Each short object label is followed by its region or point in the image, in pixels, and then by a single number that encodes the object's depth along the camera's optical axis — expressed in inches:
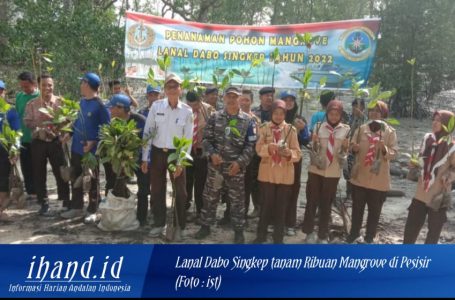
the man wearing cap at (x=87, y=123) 173.5
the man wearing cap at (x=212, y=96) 195.8
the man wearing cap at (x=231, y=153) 157.2
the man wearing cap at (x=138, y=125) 171.2
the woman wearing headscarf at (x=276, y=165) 152.6
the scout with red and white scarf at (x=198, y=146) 182.9
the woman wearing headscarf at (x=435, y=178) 140.0
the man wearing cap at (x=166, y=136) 160.9
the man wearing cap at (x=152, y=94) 202.4
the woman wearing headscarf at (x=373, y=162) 152.9
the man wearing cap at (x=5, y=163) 174.9
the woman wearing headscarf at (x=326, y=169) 155.4
